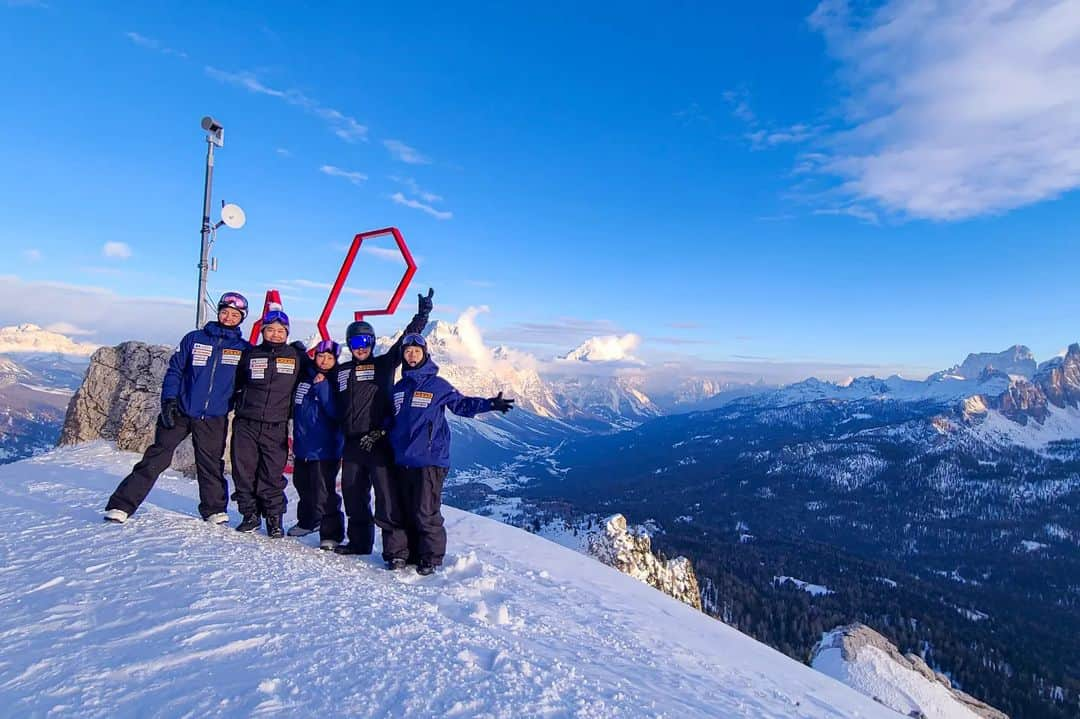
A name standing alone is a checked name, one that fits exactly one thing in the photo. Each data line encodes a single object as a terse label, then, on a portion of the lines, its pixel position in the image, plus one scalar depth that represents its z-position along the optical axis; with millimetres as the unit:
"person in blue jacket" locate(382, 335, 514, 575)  7555
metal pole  13625
